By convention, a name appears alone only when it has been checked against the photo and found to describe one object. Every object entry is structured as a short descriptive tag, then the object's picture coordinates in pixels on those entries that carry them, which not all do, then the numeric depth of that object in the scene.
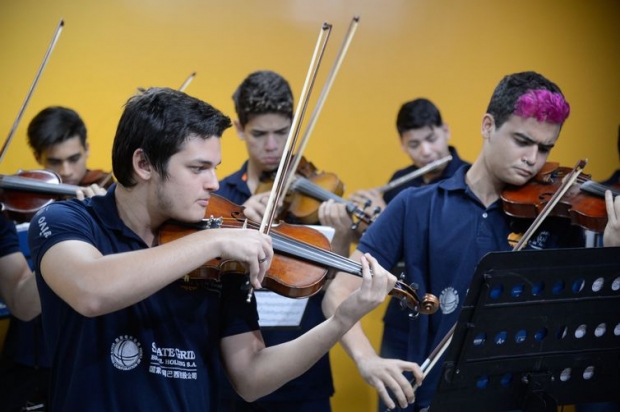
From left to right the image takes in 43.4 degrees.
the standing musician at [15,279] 2.45
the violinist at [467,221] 2.13
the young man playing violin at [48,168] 2.88
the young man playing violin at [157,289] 1.48
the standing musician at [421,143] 3.43
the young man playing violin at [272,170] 2.53
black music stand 1.63
